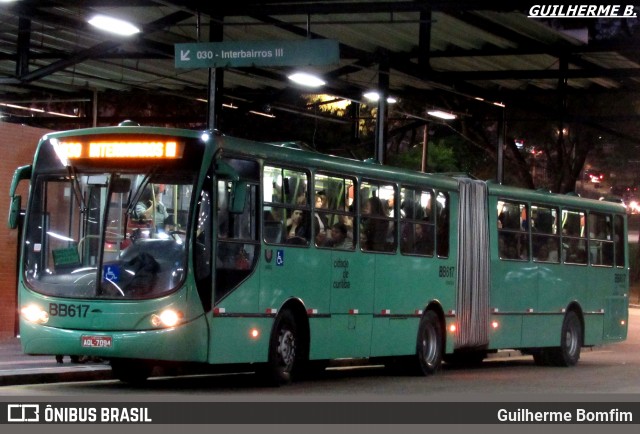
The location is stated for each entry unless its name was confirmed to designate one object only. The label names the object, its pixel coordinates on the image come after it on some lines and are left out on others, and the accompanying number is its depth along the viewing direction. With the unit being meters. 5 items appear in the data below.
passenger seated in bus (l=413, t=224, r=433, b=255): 20.20
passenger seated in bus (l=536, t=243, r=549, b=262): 24.03
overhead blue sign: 19.55
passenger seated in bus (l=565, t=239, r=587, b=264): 25.08
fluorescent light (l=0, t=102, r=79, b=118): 32.41
